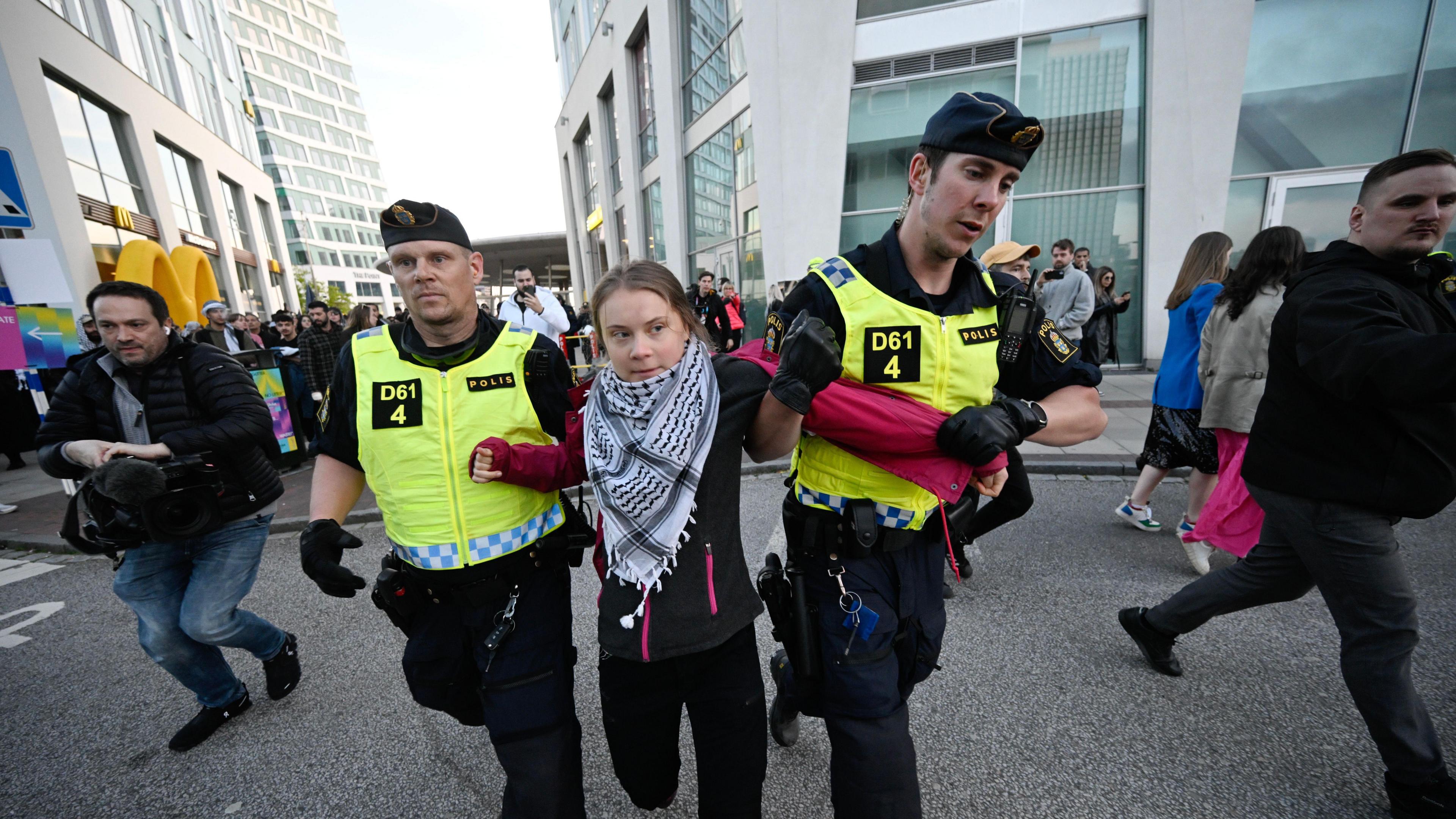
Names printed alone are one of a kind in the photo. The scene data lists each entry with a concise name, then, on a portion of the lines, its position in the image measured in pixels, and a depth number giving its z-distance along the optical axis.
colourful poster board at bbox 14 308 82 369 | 6.03
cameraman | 2.26
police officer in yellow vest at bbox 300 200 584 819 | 1.60
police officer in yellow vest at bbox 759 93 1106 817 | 1.43
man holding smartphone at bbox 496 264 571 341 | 6.24
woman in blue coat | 3.32
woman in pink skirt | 2.59
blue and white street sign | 4.44
